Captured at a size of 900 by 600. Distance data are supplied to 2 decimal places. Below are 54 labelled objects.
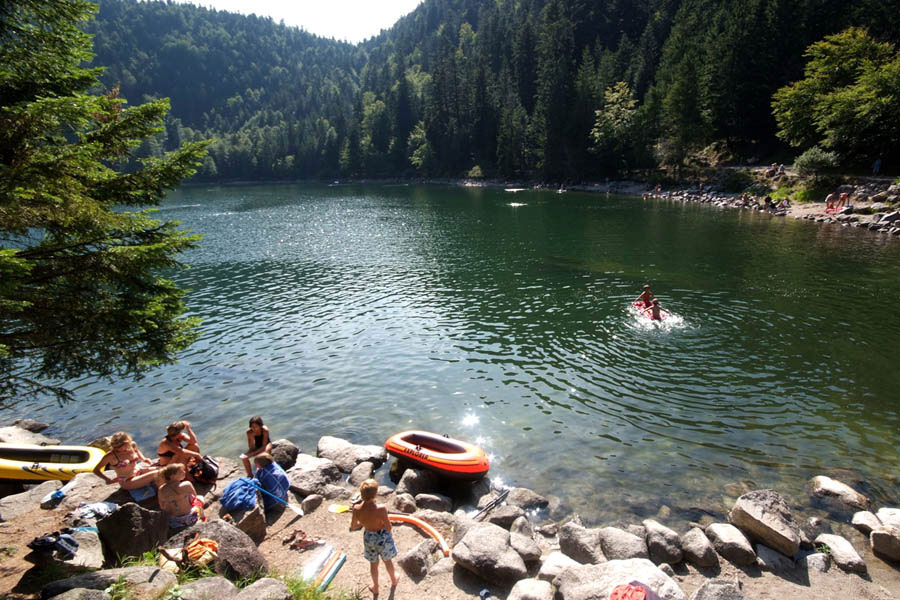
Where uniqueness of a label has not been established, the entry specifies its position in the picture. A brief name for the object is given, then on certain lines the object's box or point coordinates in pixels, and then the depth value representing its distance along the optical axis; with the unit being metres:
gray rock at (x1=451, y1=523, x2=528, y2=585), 8.04
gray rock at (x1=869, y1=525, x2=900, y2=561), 8.57
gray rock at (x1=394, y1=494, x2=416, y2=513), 10.67
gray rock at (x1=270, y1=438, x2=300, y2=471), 12.86
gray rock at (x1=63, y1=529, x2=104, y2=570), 7.19
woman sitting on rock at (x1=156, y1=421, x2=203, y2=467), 11.00
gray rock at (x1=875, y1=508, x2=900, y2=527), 9.15
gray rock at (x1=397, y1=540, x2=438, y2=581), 8.28
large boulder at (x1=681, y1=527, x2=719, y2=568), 8.55
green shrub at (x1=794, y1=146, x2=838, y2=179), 46.00
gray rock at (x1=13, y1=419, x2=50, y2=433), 15.12
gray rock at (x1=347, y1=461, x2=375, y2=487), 12.02
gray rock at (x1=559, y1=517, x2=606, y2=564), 8.71
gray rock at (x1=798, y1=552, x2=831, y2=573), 8.40
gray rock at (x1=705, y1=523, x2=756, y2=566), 8.58
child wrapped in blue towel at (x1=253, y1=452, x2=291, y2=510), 10.49
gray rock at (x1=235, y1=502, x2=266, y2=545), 9.11
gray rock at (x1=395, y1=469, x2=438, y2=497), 11.66
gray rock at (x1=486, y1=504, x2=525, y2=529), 10.08
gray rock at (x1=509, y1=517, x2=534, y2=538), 9.67
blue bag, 9.86
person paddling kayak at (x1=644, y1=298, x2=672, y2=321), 20.89
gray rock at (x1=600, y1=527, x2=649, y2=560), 8.66
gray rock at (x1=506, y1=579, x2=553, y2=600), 7.31
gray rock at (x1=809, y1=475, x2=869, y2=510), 10.20
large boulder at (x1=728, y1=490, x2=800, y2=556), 8.65
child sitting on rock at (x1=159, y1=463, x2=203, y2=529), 9.03
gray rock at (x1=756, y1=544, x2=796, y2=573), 8.47
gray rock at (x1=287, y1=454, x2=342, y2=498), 11.44
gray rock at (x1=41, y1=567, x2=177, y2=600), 6.00
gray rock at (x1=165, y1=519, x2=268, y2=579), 7.38
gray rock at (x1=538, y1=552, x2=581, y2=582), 8.02
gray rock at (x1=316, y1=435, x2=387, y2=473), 12.93
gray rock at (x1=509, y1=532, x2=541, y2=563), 8.66
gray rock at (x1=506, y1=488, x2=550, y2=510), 10.93
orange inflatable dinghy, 11.78
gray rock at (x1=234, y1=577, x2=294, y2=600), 6.27
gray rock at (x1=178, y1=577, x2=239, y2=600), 6.12
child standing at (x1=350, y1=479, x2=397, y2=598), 7.58
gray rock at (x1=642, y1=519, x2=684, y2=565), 8.70
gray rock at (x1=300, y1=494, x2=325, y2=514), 10.54
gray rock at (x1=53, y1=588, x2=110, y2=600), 5.63
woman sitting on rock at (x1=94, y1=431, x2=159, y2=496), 10.03
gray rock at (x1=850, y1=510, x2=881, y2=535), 9.32
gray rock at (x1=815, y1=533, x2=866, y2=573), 8.34
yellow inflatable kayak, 11.02
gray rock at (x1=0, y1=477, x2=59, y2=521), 9.51
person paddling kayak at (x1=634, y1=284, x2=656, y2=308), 21.61
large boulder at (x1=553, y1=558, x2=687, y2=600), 6.64
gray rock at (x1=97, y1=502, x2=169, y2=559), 7.51
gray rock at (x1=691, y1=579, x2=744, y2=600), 6.67
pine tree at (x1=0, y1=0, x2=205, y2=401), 6.81
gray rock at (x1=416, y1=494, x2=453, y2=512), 11.15
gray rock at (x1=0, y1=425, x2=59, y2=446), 13.59
